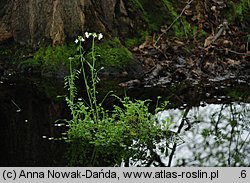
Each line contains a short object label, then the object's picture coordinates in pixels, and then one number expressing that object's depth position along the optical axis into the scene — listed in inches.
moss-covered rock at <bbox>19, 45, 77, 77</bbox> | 366.4
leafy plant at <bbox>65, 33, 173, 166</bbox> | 223.0
